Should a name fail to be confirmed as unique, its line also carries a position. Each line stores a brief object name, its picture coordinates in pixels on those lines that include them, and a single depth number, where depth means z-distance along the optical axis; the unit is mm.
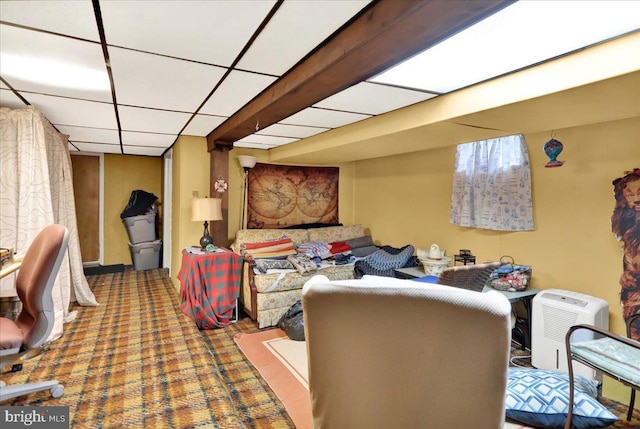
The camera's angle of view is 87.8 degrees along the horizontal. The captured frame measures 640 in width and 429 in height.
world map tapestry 4672
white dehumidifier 2350
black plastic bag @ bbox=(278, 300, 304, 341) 3141
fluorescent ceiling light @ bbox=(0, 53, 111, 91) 1800
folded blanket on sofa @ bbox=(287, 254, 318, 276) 3635
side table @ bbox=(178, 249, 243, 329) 3320
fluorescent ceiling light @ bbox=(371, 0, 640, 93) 1241
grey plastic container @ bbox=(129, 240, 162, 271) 5582
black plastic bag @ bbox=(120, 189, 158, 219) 5566
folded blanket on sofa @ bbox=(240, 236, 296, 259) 3896
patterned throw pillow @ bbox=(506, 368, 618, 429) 1886
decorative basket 2895
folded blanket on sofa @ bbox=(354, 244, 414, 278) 3863
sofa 3404
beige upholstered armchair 928
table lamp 3615
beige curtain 2695
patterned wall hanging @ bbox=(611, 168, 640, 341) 2311
